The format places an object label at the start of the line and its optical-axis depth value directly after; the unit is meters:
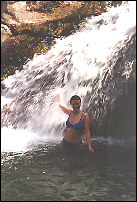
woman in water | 5.98
